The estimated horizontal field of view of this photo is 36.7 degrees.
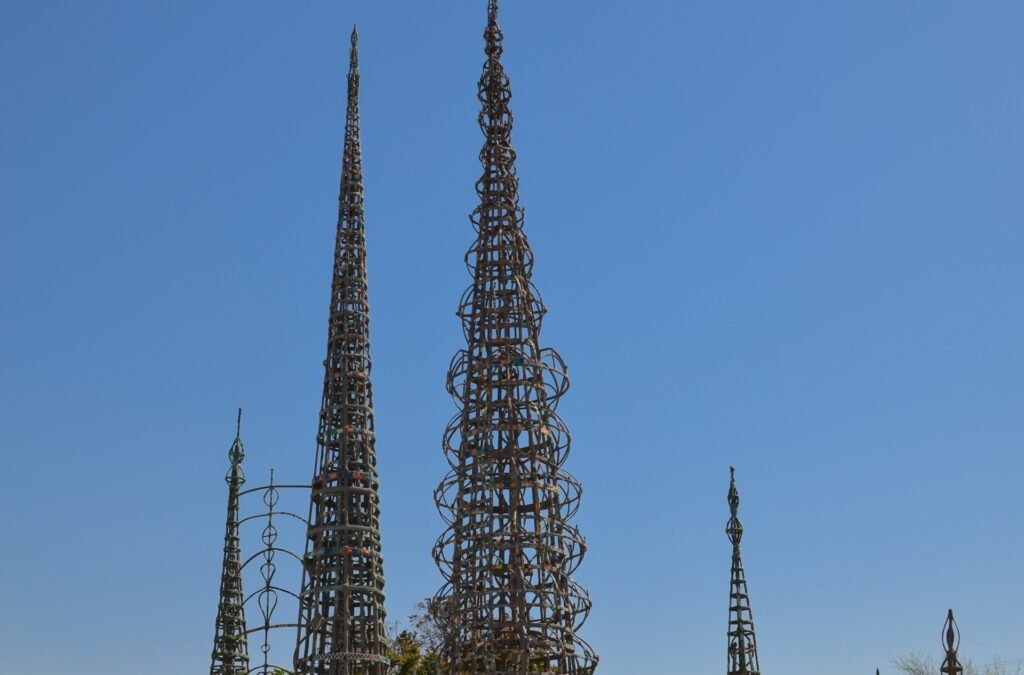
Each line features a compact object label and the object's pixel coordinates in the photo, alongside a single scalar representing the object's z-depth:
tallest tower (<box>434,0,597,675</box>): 43.00
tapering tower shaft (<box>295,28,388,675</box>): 47.78
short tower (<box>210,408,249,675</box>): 58.47
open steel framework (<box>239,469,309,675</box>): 50.29
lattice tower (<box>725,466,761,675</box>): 51.59
